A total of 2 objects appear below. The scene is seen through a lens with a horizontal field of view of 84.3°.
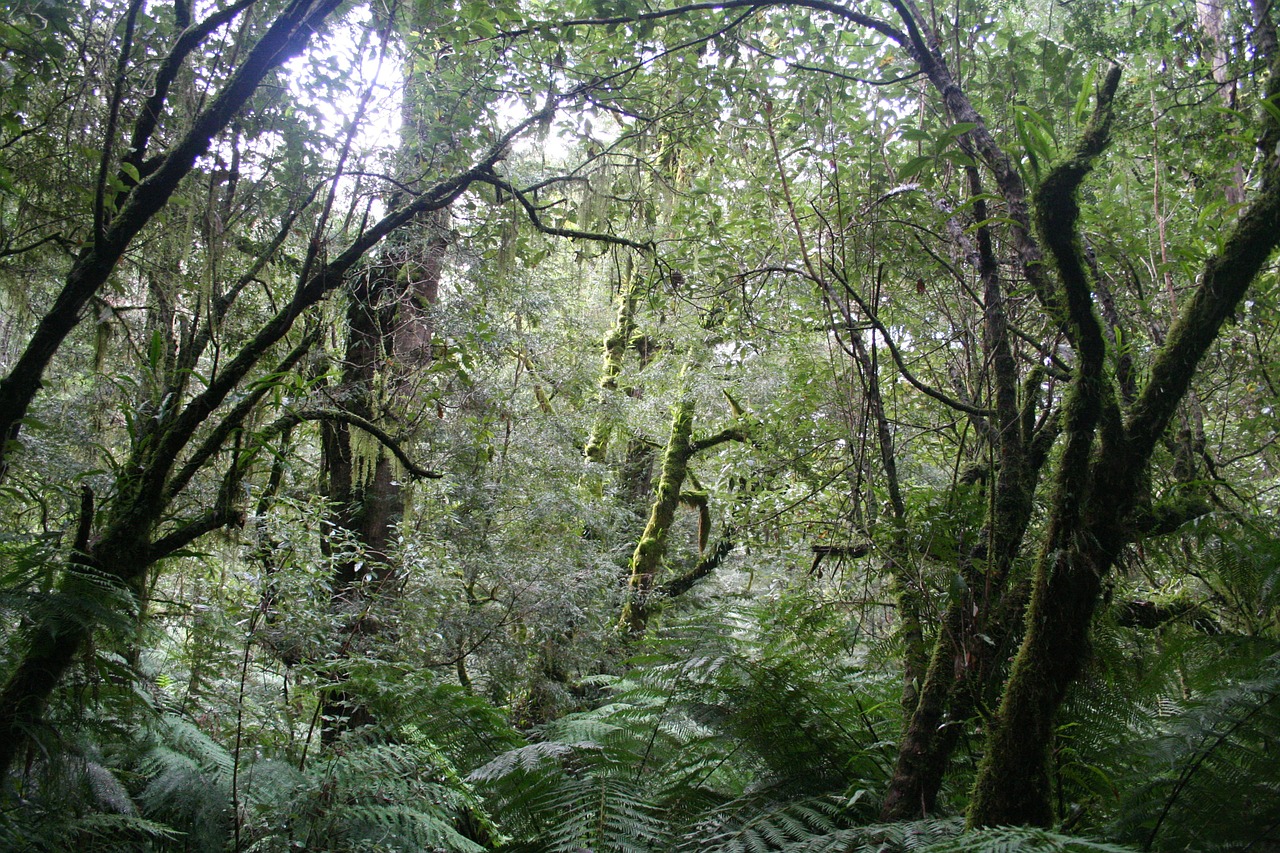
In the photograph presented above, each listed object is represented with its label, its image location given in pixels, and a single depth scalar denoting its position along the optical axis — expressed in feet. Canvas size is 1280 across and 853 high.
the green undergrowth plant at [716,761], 6.27
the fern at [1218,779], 4.83
